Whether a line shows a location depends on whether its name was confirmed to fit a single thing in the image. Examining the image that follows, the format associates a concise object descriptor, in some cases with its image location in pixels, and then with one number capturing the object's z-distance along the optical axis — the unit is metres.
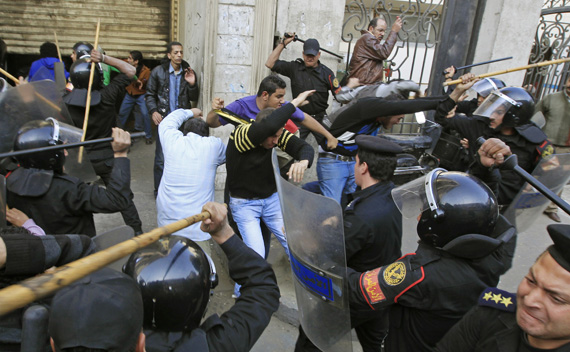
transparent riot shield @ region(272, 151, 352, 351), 2.01
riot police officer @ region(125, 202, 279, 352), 1.53
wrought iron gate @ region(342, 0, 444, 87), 5.96
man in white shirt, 3.26
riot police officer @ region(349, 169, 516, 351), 1.97
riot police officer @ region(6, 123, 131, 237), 2.51
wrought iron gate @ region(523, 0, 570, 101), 6.94
